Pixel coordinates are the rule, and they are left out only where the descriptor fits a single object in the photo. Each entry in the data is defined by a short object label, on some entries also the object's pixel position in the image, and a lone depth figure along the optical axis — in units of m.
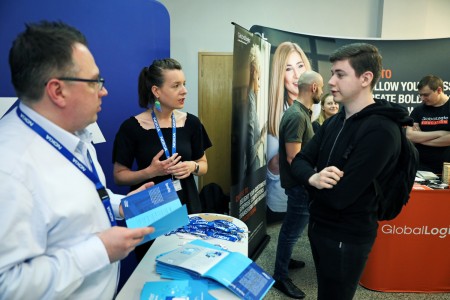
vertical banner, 2.78
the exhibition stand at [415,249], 2.49
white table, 1.05
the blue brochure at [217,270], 1.04
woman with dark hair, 1.78
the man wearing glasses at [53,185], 0.76
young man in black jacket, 1.32
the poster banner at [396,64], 4.10
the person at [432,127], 3.15
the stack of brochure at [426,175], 2.71
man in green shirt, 2.36
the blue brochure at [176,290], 1.00
